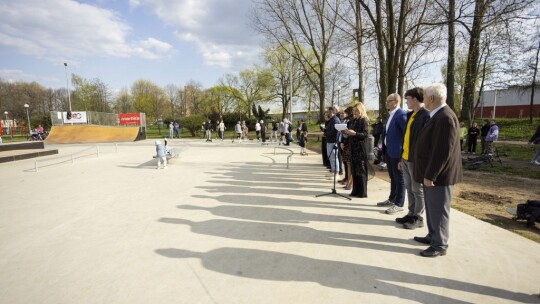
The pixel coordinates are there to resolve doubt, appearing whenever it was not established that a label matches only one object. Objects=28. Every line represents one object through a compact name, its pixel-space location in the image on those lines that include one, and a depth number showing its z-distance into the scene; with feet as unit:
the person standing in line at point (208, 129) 76.06
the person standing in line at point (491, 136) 37.95
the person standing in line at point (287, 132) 60.08
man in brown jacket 10.61
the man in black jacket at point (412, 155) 13.30
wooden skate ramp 82.58
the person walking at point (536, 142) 33.09
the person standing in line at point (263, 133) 67.41
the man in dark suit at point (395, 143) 15.96
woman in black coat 18.51
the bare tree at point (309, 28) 71.99
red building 137.93
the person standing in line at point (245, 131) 82.33
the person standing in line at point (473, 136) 45.52
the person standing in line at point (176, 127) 89.68
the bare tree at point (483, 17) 30.91
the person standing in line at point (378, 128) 33.25
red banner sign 90.68
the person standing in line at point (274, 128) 68.09
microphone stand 19.62
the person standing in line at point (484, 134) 41.65
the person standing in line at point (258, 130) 72.08
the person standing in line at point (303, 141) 43.72
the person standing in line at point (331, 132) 24.45
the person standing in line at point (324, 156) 31.58
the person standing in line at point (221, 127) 77.55
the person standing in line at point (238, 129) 70.84
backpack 13.58
